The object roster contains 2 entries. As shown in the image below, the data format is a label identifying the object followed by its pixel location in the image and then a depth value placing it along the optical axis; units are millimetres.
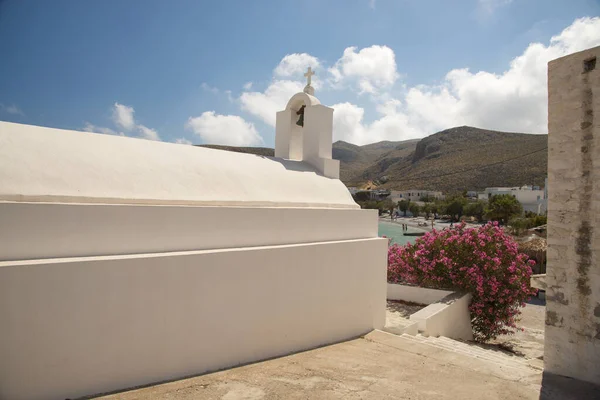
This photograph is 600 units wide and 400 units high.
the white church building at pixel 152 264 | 3131
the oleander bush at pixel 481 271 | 8320
